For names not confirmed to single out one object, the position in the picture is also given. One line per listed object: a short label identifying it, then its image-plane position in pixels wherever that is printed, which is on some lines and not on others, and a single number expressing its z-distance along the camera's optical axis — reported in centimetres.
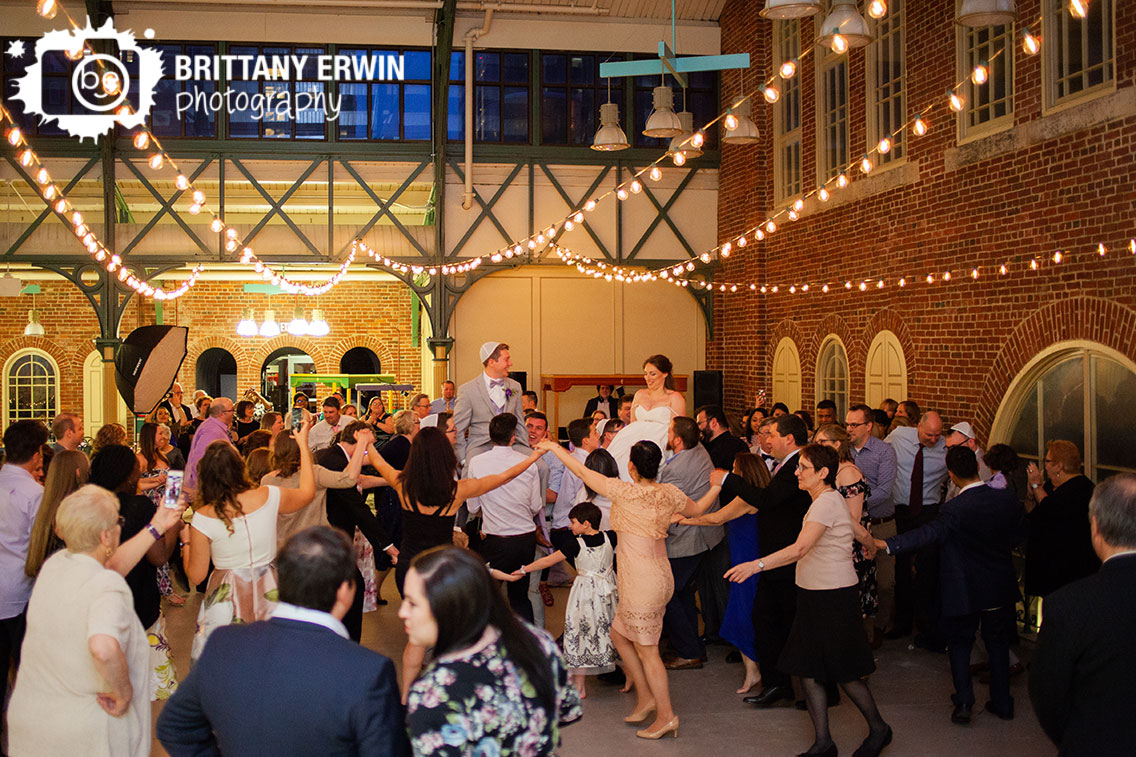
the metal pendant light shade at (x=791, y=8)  546
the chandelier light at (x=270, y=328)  1484
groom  694
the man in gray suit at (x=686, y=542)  623
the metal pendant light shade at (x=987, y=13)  573
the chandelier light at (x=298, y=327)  1496
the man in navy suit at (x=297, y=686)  227
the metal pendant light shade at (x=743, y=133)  860
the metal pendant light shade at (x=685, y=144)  834
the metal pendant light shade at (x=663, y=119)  851
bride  639
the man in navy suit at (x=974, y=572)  532
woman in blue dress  568
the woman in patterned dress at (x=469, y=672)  231
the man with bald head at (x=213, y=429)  754
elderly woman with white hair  314
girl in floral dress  557
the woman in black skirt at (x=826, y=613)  473
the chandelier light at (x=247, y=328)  1516
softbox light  948
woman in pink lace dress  503
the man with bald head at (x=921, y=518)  689
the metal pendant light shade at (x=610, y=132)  1016
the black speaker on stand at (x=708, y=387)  1457
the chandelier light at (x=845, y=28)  570
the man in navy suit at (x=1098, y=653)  280
